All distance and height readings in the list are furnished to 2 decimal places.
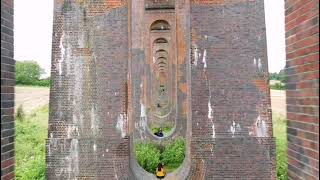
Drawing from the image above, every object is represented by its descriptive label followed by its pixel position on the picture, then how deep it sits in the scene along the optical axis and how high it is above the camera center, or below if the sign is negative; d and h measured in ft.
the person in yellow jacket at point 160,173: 29.97 -5.73
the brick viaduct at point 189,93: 24.49 +0.86
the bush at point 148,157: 40.61 -6.05
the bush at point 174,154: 44.94 -6.30
